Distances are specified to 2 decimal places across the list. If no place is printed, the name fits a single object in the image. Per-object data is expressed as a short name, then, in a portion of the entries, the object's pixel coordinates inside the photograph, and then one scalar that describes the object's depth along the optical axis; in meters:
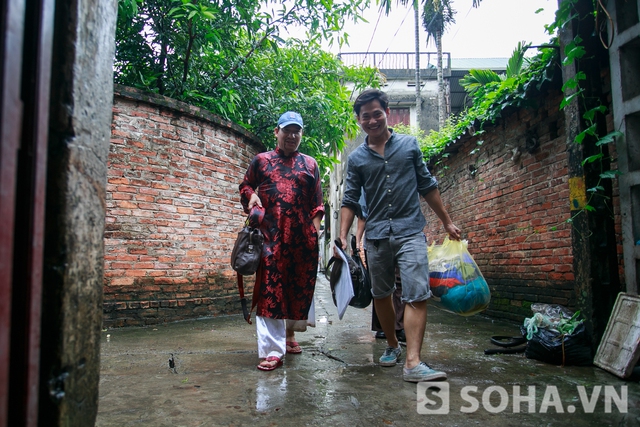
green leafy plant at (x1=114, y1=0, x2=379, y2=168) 5.82
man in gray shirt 2.99
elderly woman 3.24
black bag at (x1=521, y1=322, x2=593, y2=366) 3.03
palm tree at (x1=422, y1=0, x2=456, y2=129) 15.04
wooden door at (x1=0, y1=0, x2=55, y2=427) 0.79
